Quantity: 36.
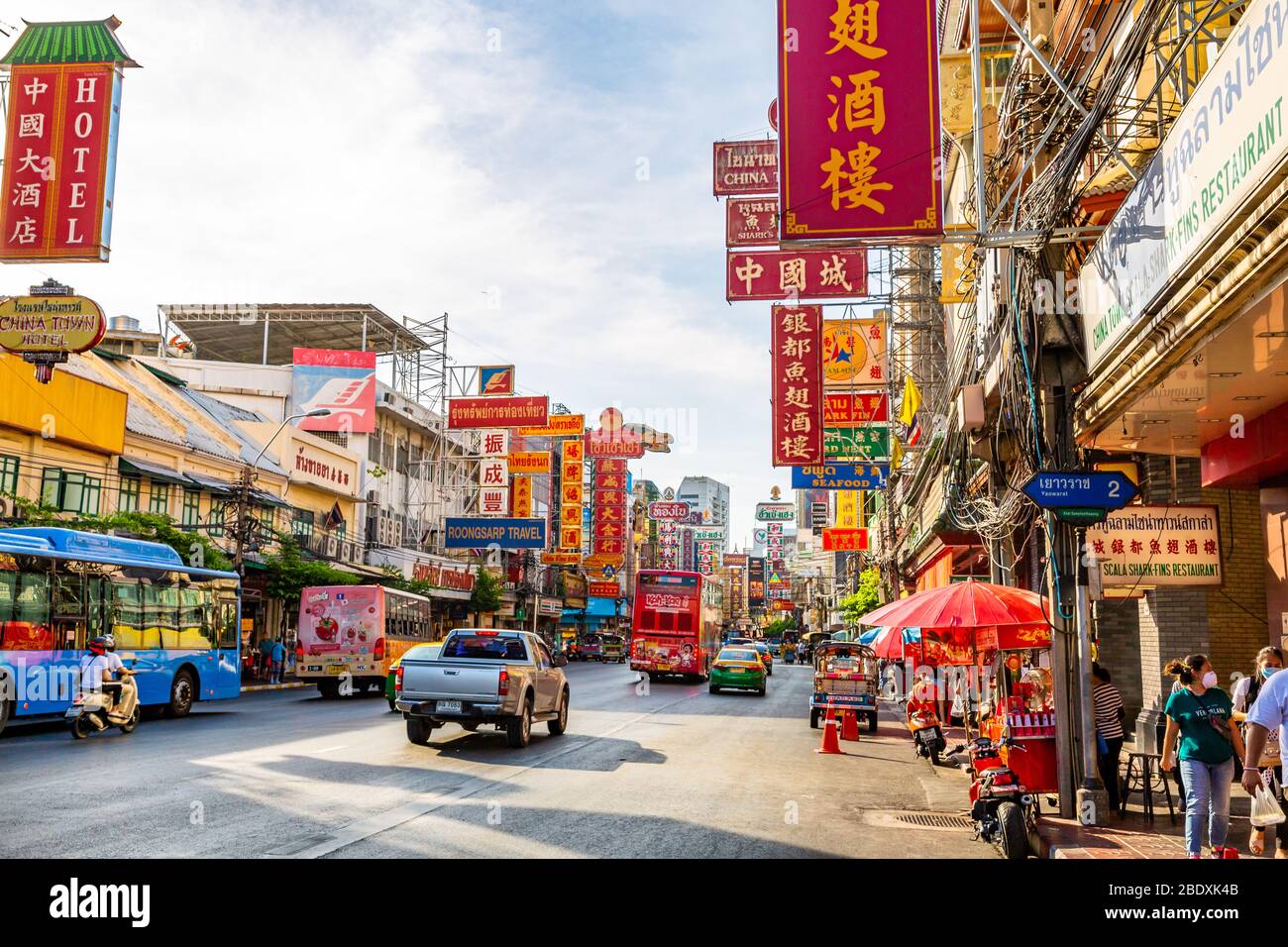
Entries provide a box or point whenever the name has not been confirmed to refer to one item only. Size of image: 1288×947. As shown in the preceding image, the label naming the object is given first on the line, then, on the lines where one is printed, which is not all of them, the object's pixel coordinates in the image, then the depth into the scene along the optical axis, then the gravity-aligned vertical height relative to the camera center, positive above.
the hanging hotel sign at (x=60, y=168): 19.56 +7.83
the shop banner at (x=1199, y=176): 7.14 +3.35
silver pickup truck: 15.92 -1.36
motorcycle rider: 17.62 -1.25
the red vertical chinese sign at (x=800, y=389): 28.09 +5.50
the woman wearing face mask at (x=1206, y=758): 8.34 -1.24
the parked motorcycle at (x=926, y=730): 13.69 -1.72
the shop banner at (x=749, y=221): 26.27 +9.32
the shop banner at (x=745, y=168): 28.23 +11.44
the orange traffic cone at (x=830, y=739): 18.03 -2.40
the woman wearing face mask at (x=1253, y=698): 8.78 -1.08
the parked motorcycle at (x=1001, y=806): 9.08 -1.85
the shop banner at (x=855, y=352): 30.36 +7.05
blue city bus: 17.73 -0.47
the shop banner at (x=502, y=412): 53.88 +9.29
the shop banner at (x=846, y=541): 46.62 +2.50
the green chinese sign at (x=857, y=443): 31.39 +4.60
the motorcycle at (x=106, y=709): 17.23 -1.93
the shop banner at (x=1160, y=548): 13.87 +0.68
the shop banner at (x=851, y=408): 30.55 +5.49
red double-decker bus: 41.97 -1.13
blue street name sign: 10.64 +1.09
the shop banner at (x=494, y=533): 57.38 +3.38
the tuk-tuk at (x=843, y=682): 22.17 -1.77
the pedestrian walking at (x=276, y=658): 38.25 -2.30
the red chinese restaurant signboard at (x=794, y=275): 24.34 +7.46
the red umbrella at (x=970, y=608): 13.27 -0.13
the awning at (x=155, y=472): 33.88 +3.96
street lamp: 32.84 +2.12
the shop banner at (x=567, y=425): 60.84 +9.80
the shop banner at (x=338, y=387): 52.53 +10.24
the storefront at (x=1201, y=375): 7.55 +2.16
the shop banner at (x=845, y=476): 33.94 +3.88
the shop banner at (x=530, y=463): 61.91 +7.80
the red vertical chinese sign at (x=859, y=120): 11.74 +5.50
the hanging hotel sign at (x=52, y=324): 20.81 +5.27
